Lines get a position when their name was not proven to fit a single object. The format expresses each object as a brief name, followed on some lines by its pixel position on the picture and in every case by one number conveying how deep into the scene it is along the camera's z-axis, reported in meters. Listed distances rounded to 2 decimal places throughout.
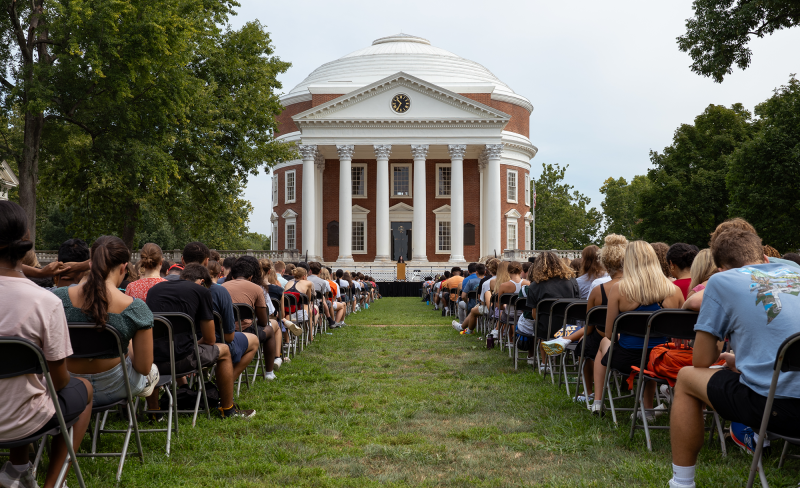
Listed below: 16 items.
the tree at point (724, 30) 20.22
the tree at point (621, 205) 72.44
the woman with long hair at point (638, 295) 6.32
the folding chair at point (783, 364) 3.67
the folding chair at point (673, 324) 5.36
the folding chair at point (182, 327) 6.04
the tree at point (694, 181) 43.28
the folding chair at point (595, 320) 6.86
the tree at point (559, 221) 73.56
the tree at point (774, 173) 30.11
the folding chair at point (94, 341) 4.65
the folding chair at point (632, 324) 5.96
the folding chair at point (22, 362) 3.64
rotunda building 49.94
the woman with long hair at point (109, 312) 4.78
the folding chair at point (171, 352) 5.60
